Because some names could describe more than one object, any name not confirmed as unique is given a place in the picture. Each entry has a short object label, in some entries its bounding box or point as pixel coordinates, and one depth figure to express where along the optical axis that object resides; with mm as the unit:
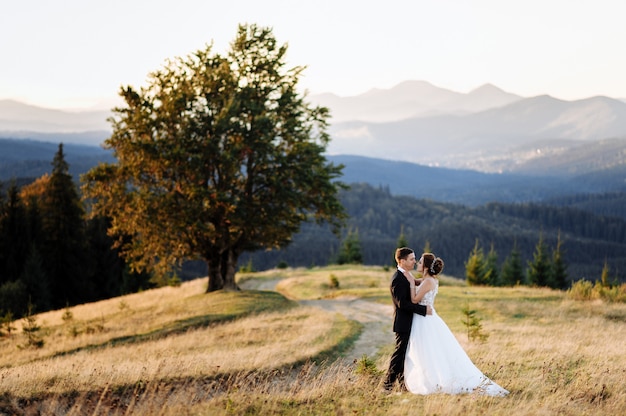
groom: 11000
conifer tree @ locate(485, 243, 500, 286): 65669
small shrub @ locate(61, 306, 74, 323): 31230
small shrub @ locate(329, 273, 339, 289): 41056
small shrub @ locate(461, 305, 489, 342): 18000
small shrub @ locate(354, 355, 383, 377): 12219
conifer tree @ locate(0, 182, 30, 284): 57562
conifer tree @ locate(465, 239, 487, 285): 58875
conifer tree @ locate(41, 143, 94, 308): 57312
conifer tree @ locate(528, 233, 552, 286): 70188
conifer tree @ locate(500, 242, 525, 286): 74750
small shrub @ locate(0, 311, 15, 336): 29116
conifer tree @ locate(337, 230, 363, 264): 70750
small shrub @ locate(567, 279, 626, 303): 28770
